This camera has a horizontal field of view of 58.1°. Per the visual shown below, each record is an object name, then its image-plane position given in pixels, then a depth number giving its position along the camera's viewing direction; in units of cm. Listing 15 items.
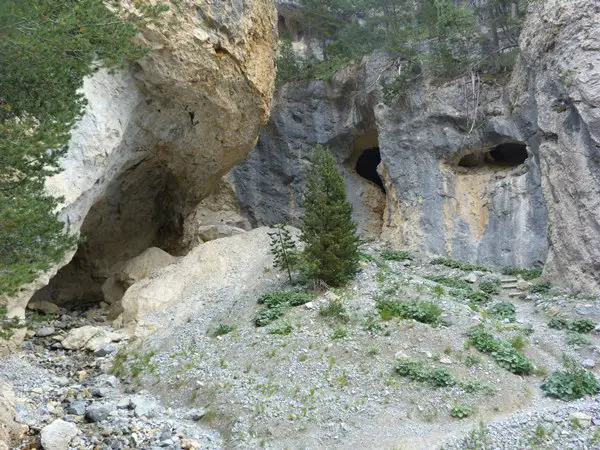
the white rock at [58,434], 941
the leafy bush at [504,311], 1541
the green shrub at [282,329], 1390
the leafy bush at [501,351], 1206
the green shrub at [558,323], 1452
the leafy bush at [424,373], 1134
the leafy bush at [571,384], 1111
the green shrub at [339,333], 1330
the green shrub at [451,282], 1872
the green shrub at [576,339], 1334
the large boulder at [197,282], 1672
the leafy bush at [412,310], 1415
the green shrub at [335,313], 1420
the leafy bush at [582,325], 1420
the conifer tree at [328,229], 1597
